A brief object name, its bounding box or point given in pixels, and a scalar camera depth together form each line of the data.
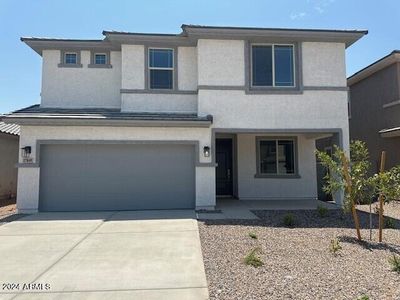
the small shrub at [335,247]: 6.61
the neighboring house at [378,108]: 15.62
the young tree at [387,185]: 7.31
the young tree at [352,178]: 7.52
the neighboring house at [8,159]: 15.81
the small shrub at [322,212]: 10.66
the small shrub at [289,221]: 9.38
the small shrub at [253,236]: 7.81
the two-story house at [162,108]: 11.55
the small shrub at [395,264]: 5.55
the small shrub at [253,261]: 5.81
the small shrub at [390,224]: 9.15
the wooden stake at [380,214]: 7.41
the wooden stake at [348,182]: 7.54
